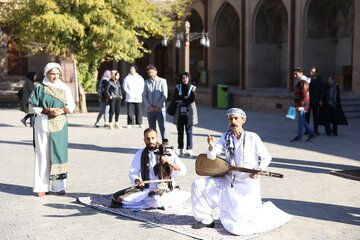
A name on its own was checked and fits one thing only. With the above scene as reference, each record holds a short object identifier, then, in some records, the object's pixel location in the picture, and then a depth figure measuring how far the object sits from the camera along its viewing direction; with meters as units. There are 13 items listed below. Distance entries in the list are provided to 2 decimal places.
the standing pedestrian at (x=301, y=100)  12.15
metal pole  16.03
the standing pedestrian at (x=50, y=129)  7.15
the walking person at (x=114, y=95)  14.91
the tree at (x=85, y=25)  18.16
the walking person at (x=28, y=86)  15.12
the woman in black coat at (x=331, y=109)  13.34
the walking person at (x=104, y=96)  15.20
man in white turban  5.48
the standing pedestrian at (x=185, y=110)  10.37
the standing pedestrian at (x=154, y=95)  10.73
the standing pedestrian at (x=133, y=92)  14.55
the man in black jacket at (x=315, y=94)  12.79
